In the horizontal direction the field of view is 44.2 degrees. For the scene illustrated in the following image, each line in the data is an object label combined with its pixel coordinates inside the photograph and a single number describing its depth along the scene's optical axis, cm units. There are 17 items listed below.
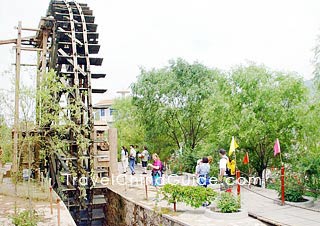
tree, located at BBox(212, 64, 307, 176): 1382
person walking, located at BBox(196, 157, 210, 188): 1120
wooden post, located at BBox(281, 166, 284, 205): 1021
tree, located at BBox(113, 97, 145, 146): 2945
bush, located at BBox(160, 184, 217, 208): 940
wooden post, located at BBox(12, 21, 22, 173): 978
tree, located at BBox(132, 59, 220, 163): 2072
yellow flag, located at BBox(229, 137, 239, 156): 1145
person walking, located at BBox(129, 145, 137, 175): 1791
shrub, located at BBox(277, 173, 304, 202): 1060
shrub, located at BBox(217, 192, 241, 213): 918
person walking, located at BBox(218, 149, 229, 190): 1073
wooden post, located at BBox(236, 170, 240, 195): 1007
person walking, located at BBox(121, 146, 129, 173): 1886
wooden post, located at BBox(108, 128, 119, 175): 1435
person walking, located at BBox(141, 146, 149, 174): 1972
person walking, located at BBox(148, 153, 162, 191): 1272
